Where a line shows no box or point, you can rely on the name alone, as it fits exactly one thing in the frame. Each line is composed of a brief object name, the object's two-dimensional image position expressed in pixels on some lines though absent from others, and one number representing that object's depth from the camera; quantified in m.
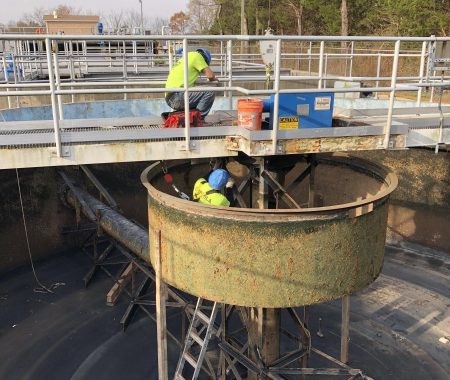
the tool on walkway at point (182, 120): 5.98
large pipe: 8.62
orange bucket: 5.61
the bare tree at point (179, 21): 73.60
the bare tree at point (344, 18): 27.86
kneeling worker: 6.13
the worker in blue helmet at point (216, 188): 6.09
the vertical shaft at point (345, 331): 7.70
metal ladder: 6.55
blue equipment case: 5.64
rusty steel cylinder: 5.25
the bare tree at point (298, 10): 37.31
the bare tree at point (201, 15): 61.58
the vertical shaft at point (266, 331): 6.70
